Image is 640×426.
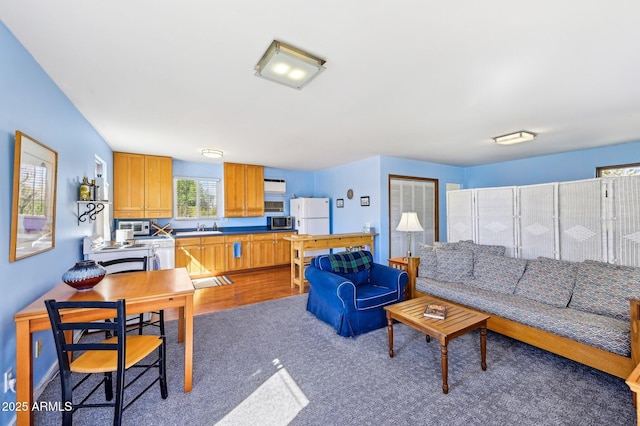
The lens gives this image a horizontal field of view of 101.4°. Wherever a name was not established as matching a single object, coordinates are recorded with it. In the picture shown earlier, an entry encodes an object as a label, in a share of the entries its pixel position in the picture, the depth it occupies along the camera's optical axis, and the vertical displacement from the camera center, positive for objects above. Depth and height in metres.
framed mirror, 1.65 +0.14
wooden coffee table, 2.05 -0.92
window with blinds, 5.80 +0.45
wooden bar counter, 4.65 -0.50
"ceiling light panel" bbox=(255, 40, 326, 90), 1.76 +1.10
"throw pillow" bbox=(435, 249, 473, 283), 3.42 -0.65
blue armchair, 2.91 -0.90
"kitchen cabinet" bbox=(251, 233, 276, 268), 6.02 -0.77
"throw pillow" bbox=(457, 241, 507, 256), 3.68 -0.46
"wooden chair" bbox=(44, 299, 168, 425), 1.47 -0.81
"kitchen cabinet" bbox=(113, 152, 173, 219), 4.80 +0.61
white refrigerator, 6.17 +0.04
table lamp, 4.11 -0.11
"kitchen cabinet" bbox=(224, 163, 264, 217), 5.93 +0.63
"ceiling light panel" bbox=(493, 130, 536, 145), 3.63 +1.12
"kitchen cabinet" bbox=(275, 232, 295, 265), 6.32 -0.79
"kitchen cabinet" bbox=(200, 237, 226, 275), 5.46 -0.81
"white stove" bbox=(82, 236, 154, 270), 3.07 -0.41
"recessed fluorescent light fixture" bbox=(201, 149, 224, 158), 4.53 +1.14
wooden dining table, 1.54 -0.59
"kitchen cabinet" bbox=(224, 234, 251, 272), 5.72 -0.76
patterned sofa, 2.08 -0.87
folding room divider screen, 3.15 -0.04
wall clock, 5.90 +0.52
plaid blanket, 3.39 -0.60
